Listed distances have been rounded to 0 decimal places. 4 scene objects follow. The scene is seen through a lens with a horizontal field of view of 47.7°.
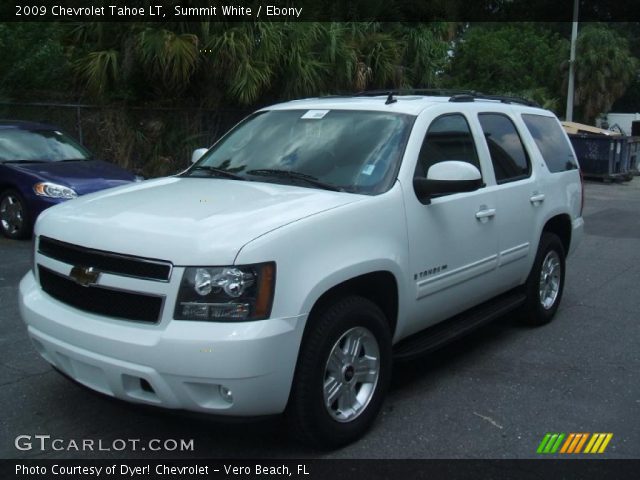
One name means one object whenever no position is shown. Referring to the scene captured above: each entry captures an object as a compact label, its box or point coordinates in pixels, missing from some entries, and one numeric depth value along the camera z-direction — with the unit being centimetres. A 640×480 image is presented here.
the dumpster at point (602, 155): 1952
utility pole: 2429
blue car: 898
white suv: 331
